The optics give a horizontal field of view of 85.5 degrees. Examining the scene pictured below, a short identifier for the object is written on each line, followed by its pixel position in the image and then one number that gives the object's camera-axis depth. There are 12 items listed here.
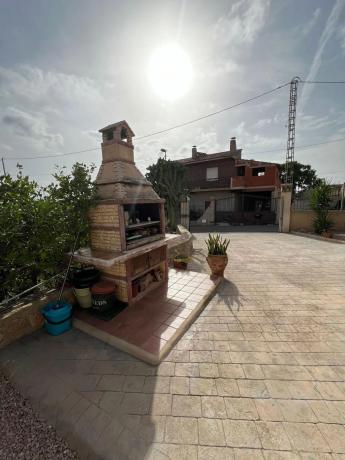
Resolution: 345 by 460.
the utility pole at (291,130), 16.77
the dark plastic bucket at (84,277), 3.77
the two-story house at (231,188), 18.45
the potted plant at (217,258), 5.23
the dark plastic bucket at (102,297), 3.67
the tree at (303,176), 29.62
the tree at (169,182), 9.62
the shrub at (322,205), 10.46
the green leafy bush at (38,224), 3.07
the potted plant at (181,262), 6.02
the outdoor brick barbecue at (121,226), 3.73
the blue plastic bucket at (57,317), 3.24
